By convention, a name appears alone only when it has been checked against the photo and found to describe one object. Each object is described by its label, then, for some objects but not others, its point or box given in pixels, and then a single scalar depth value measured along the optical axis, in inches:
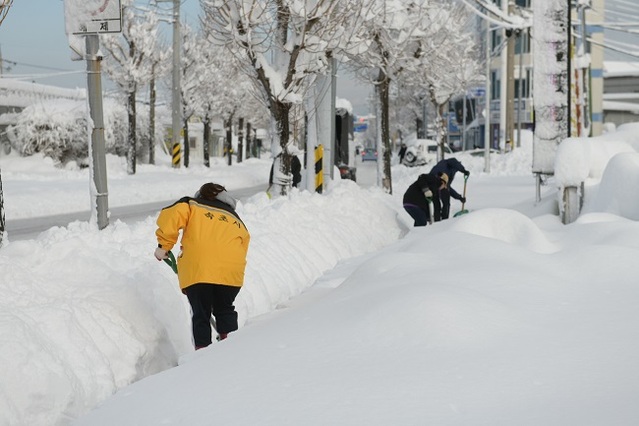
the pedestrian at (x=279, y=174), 647.8
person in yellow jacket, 235.0
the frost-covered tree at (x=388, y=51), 1008.9
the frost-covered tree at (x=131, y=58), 1446.9
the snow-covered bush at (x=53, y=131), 1524.4
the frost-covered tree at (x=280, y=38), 596.1
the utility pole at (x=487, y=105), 1397.6
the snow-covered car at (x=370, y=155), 3231.5
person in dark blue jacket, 579.6
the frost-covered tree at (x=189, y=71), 1934.1
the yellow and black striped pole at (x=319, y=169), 723.4
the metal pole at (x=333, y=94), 757.9
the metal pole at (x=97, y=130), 389.4
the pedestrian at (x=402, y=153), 2144.7
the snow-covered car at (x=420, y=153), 2020.2
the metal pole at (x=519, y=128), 1952.0
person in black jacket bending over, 562.6
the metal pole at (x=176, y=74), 1312.7
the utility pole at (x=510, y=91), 1704.5
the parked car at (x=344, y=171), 1136.8
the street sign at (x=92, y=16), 374.9
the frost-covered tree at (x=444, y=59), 1179.3
